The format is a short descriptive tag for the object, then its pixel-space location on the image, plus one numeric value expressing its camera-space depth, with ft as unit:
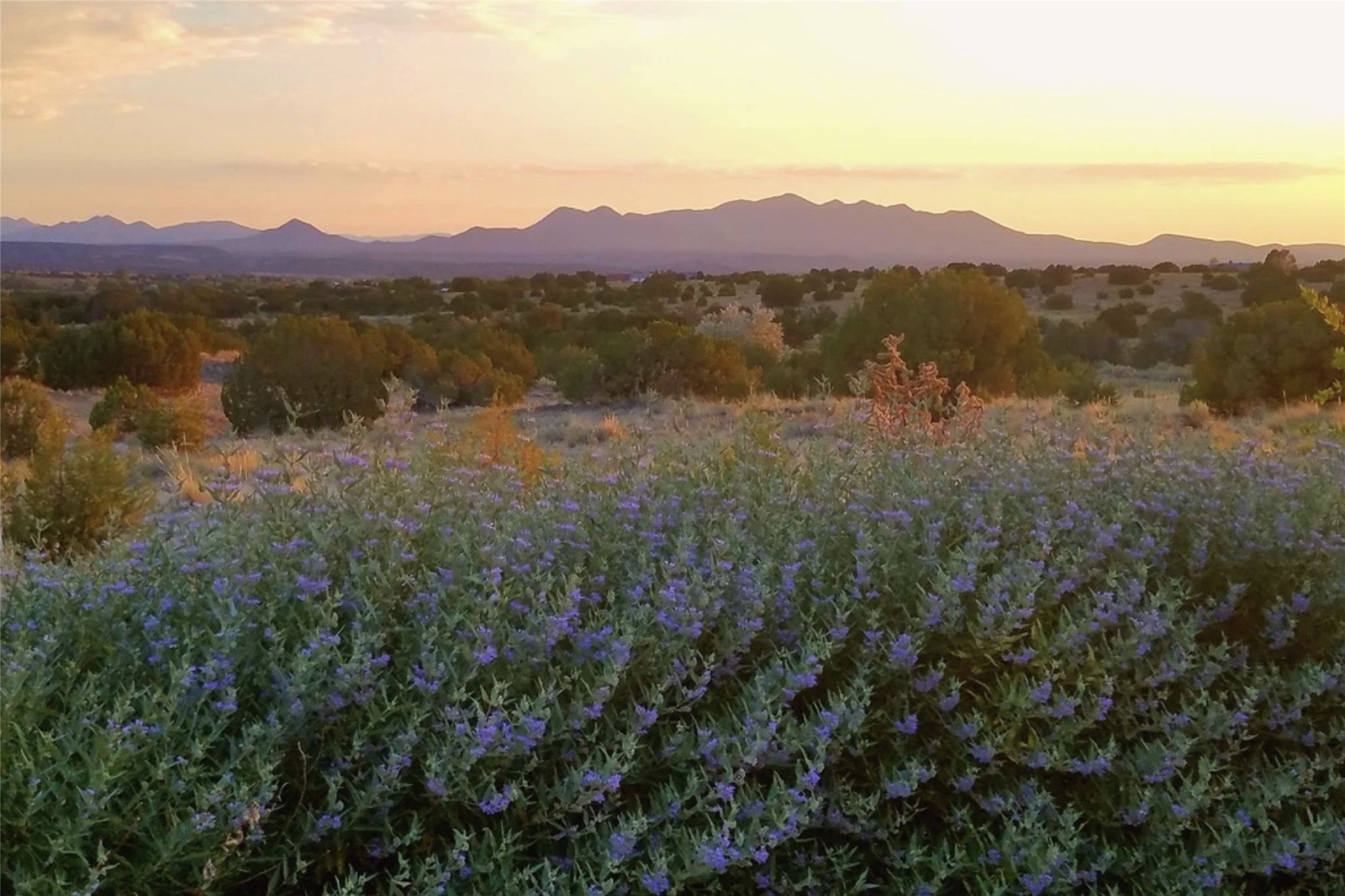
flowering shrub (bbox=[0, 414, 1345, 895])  9.39
